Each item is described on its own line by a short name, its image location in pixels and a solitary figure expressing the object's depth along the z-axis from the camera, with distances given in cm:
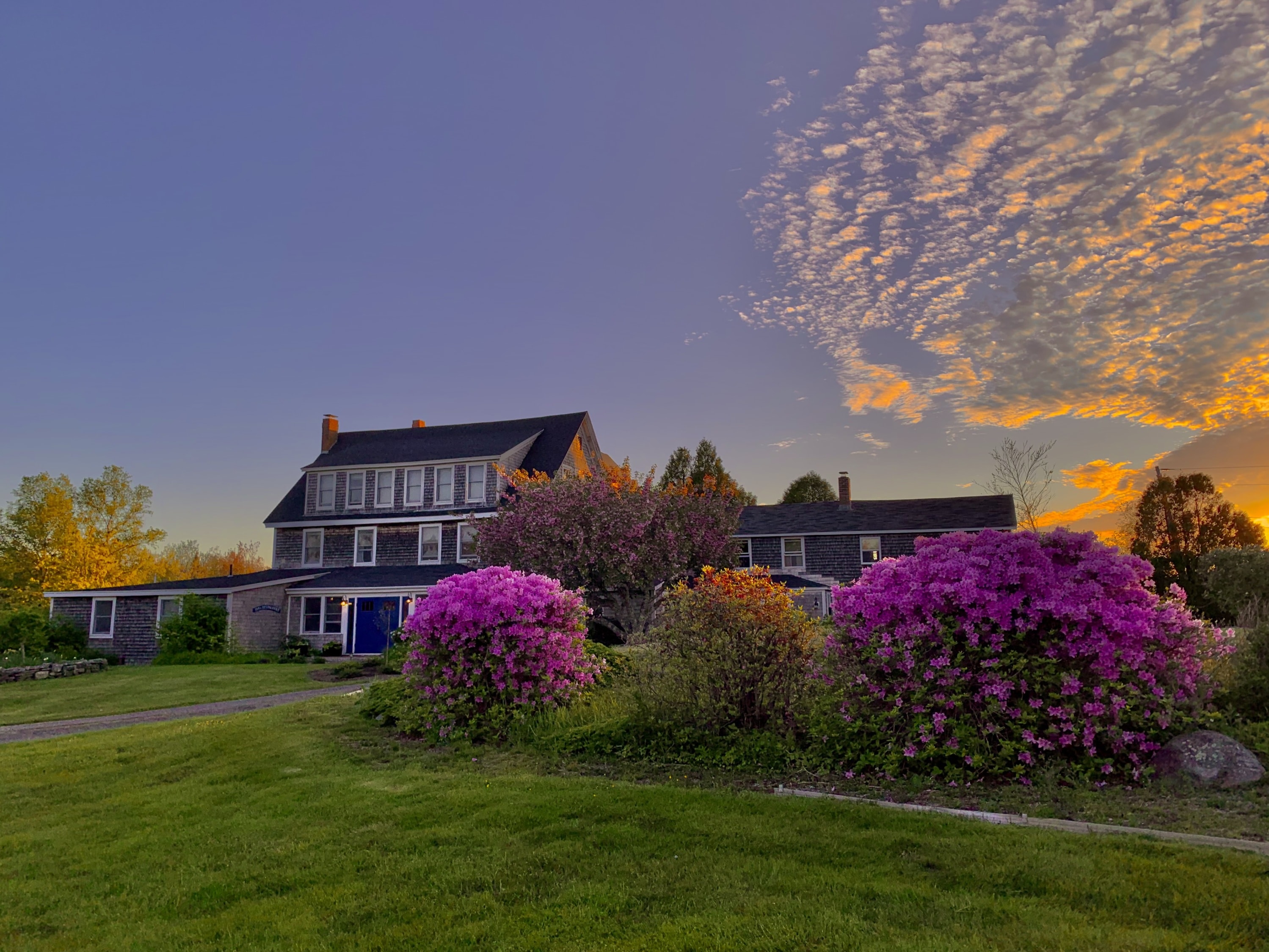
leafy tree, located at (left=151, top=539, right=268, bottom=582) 6209
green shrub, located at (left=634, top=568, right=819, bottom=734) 810
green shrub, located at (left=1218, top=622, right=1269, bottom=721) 754
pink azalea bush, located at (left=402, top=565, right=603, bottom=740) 971
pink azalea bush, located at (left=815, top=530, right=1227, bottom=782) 643
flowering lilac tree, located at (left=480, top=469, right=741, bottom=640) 2277
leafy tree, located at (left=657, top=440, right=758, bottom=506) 5459
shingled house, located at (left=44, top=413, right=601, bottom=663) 2984
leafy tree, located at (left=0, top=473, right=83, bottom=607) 4384
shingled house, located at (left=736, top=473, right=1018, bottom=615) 3531
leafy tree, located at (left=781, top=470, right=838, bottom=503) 5691
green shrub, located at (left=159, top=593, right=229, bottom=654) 2758
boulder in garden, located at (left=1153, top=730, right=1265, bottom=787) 602
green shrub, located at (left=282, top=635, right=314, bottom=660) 2800
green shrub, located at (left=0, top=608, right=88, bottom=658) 2778
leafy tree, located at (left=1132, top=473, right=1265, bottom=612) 3691
